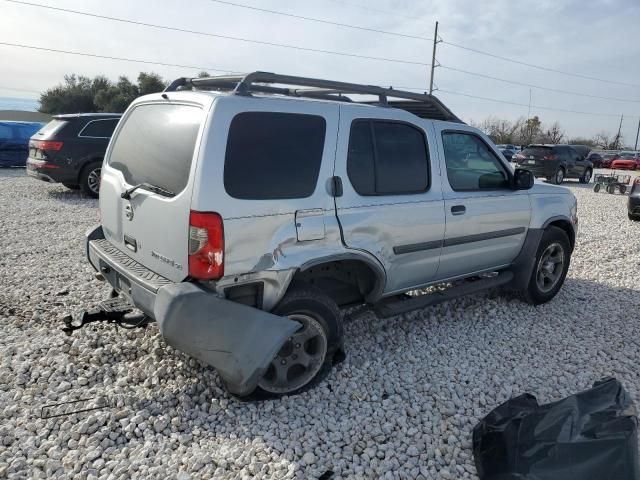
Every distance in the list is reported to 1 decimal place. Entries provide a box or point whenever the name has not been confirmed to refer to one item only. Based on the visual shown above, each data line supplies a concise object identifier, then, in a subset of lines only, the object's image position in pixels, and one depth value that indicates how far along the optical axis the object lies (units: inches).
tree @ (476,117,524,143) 2397.9
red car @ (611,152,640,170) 1433.8
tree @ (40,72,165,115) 1528.1
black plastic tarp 87.4
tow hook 134.0
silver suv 110.9
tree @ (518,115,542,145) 2436.0
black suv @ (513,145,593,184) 745.0
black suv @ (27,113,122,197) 398.9
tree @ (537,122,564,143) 2541.8
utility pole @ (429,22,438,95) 1474.7
